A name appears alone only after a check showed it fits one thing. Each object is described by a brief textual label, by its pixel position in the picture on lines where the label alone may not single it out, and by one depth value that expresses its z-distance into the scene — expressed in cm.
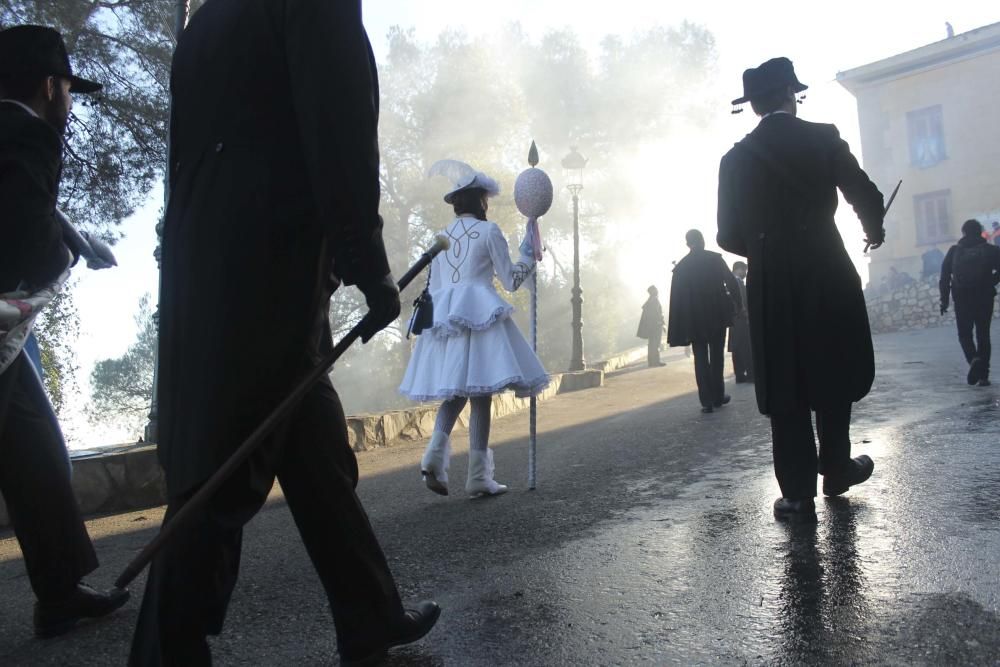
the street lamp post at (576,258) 1781
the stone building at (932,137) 3047
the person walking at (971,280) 938
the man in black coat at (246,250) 193
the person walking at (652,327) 2048
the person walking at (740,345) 1210
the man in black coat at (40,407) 274
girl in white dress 477
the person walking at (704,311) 896
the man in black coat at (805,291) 372
